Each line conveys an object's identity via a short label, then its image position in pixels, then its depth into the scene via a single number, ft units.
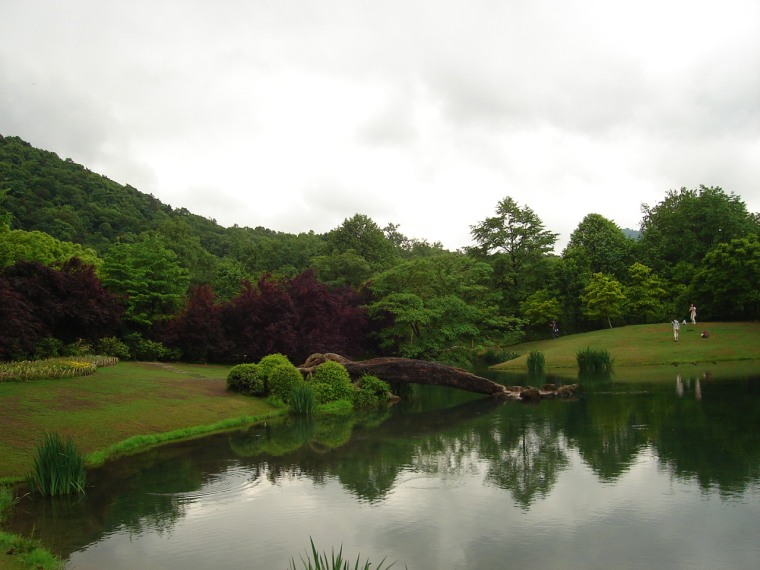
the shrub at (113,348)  93.04
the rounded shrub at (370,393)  79.56
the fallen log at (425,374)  82.69
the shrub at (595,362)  109.13
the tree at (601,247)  176.78
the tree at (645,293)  158.20
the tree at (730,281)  132.36
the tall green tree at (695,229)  156.15
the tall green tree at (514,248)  185.06
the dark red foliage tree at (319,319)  101.60
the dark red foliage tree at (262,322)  99.00
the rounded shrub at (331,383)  77.30
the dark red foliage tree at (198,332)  103.40
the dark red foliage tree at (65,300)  74.35
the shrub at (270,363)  76.38
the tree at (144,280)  108.47
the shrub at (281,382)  74.79
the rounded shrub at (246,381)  74.59
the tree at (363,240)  198.90
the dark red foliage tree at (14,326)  62.13
